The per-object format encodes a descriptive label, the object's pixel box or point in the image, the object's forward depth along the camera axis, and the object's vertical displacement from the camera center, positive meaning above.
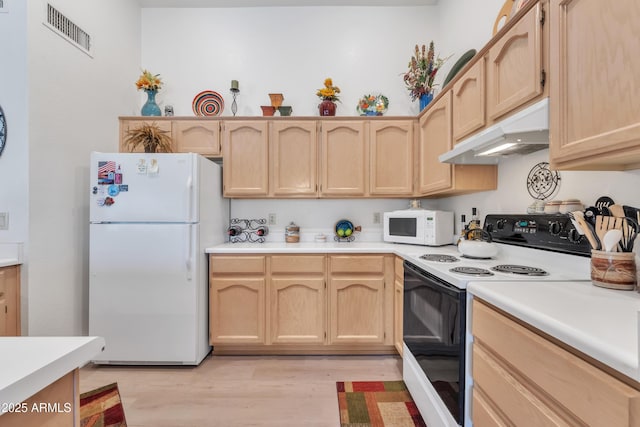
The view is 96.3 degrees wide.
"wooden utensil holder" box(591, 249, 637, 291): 1.00 -0.19
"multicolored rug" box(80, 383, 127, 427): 1.60 -1.17
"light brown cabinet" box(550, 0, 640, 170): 0.79 +0.40
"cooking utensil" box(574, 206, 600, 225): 1.21 +0.01
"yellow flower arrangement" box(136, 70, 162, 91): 2.60 +1.19
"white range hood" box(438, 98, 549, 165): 1.12 +0.36
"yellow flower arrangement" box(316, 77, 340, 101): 2.65 +1.13
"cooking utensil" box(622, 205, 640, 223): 1.06 +0.01
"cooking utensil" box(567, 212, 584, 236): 1.15 -0.04
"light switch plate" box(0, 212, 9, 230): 1.78 -0.06
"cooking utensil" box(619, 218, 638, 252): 1.01 -0.07
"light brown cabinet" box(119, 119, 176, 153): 2.59 +0.79
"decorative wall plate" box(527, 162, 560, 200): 1.47 +0.18
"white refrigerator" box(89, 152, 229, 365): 2.09 -0.33
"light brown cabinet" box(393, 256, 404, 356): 2.13 -0.67
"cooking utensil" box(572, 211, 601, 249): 1.09 -0.06
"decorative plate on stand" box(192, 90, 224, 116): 2.79 +1.06
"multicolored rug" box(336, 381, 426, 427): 1.59 -1.15
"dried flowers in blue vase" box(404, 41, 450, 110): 2.47 +1.22
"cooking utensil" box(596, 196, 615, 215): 1.18 +0.06
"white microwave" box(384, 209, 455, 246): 2.29 -0.11
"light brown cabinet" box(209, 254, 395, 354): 2.28 -0.69
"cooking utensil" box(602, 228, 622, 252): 1.01 -0.08
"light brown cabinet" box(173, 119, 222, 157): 2.59 +0.69
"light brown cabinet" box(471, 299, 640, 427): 0.57 -0.42
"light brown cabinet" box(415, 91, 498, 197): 1.94 +0.34
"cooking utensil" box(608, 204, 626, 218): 1.04 +0.02
